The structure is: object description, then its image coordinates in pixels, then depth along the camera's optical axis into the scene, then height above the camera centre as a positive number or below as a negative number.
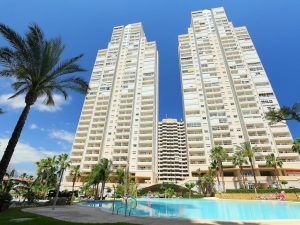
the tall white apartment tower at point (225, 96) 66.44 +40.36
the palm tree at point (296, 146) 46.60 +15.37
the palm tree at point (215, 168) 58.69 +13.56
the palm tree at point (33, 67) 13.59 +9.77
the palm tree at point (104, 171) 50.89 +10.68
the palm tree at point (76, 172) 56.94 +11.98
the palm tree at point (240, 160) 57.51 +15.30
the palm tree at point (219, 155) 57.92 +16.26
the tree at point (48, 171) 50.56 +10.17
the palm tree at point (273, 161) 56.16 +14.71
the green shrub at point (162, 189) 54.98 +7.84
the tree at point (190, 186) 56.78 +8.72
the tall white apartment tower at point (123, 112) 74.75 +37.75
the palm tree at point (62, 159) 49.90 +12.67
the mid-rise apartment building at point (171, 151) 118.44 +36.88
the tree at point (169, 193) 54.53 +6.61
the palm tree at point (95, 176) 50.16 +9.22
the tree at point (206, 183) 55.88 +9.17
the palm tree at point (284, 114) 11.00 +5.15
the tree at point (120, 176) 59.24 +10.98
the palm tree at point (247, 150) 56.19 +17.44
